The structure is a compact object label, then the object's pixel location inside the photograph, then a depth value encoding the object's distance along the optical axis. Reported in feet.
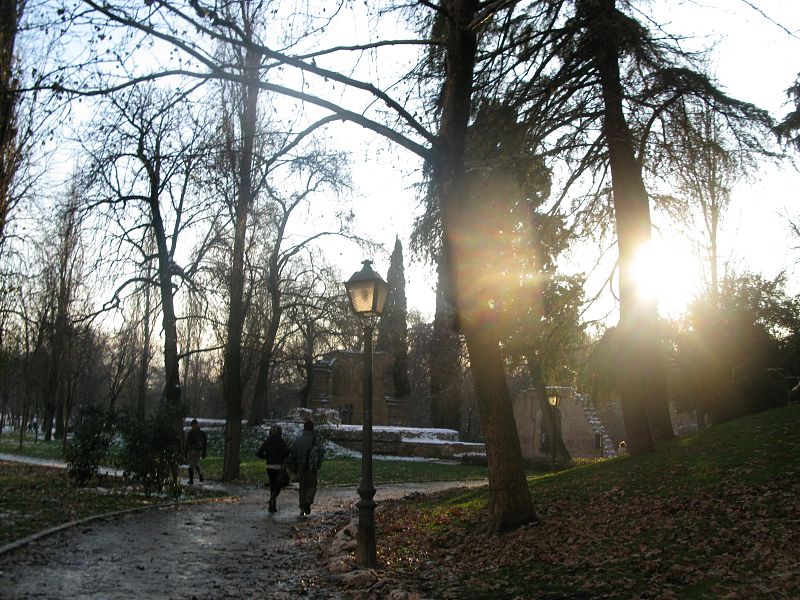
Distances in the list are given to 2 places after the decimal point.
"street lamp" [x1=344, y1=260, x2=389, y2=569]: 27.84
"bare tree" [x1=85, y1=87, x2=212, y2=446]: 58.75
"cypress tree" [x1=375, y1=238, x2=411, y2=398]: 152.14
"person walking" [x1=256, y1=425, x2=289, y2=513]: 45.91
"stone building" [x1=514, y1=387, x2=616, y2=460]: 160.97
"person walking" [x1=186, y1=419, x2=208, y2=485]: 64.44
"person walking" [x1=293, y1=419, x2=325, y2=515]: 45.16
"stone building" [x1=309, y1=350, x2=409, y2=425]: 163.53
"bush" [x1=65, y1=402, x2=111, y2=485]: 53.21
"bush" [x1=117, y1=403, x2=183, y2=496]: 48.93
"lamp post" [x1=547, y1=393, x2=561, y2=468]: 92.99
